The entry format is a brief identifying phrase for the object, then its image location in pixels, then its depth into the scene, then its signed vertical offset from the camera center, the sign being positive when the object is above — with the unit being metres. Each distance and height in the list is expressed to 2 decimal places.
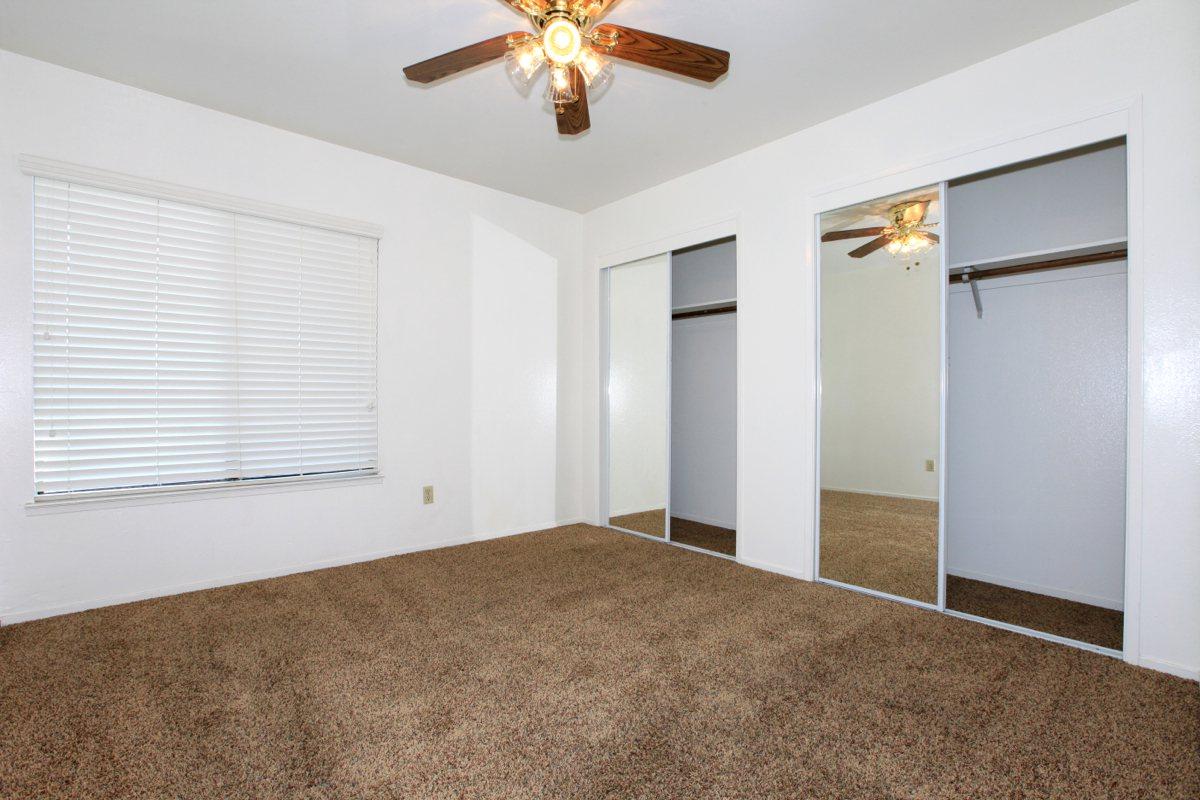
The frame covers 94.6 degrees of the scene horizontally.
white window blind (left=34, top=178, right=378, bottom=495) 2.68 +0.28
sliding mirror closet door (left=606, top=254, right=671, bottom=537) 4.16 +0.02
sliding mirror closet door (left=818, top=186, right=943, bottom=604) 2.82 +0.01
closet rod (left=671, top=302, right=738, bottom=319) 4.21 +0.66
